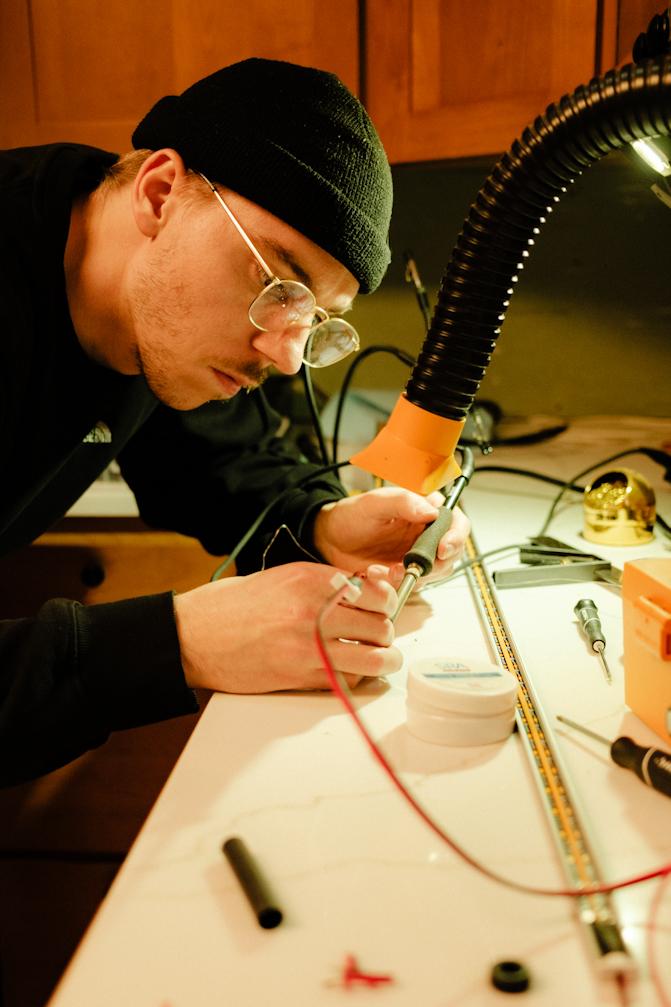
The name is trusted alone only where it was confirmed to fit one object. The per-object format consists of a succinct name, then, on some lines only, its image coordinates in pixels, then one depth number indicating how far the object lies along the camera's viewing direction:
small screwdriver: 0.80
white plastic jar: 0.63
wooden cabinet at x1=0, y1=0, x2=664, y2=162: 1.45
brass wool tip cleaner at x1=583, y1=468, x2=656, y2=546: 1.18
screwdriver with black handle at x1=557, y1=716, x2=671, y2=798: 0.56
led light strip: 0.41
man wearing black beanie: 0.72
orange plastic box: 0.60
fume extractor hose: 0.63
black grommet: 0.39
